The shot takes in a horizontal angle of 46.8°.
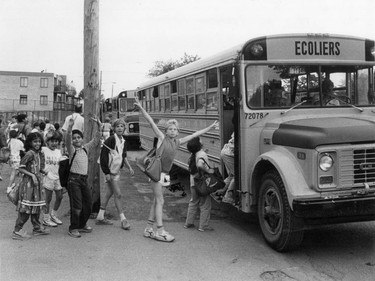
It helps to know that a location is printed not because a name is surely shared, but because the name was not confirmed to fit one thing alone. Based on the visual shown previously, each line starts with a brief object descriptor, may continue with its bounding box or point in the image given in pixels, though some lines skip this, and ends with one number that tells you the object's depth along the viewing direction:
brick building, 59.28
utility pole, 6.57
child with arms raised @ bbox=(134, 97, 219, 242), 5.44
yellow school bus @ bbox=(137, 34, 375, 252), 4.49
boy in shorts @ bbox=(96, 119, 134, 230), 5.95
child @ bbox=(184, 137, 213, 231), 5.93
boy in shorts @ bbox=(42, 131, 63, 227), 6.02
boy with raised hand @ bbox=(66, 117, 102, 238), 5.58
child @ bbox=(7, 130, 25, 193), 8.58
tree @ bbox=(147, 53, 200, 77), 51.07
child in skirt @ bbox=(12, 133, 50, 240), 5.32
